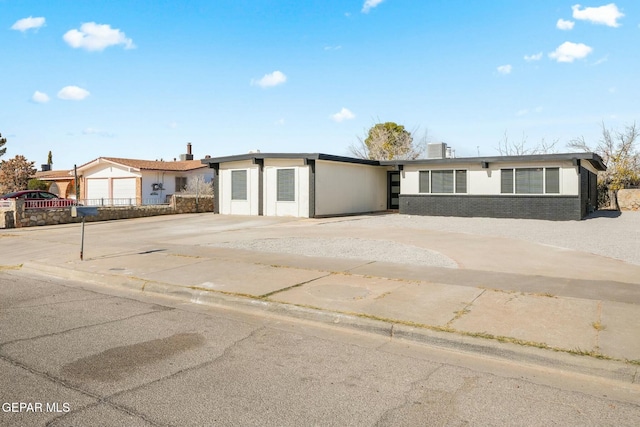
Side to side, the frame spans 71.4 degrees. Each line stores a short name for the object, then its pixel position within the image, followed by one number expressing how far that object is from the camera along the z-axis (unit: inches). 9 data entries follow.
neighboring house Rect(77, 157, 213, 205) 1374.3
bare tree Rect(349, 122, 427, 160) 1984.5
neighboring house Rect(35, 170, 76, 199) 1662.2
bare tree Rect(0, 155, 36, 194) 1681.8
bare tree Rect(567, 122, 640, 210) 1323.8
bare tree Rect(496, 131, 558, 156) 1773.3
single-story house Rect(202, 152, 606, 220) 824.3
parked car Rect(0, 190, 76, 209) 852.0
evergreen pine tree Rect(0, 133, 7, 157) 1831.9
